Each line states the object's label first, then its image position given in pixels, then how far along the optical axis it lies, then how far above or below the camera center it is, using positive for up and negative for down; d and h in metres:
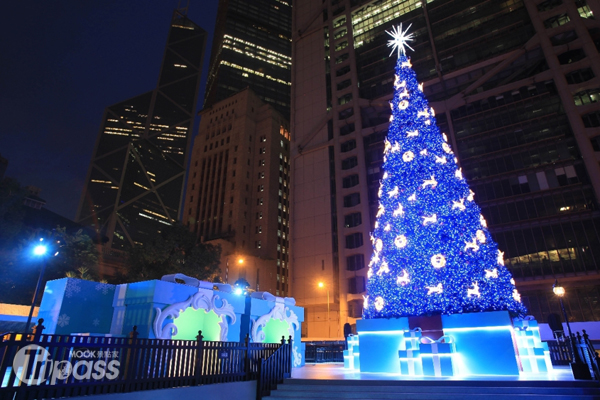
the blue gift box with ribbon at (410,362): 11.34 -0.71
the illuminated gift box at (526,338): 12.23 +0.02
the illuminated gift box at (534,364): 12.00 -0.82
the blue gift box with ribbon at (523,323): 12.38 +0.54
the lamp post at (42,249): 16.25 +4.12
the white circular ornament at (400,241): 13.42 +3.58
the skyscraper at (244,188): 75.11 +34.75
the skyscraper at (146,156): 141.00 +79.21
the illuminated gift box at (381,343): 12.72 -0.12
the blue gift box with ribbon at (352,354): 14.66 -0.60
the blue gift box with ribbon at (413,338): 11.68 +0.04
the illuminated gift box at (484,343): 10.86 -0.12
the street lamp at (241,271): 68.19 +12.89
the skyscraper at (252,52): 123.31 +101.99
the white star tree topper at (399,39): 18.81 +15.48
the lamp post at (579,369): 9.00 -0.75
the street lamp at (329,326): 46.82 +1.69
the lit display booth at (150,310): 11.88 +1.11
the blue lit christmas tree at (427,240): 12.20 +3.56
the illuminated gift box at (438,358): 10.80 -0.55
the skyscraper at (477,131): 38.50 +26.97
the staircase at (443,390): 7.94 -1.19
